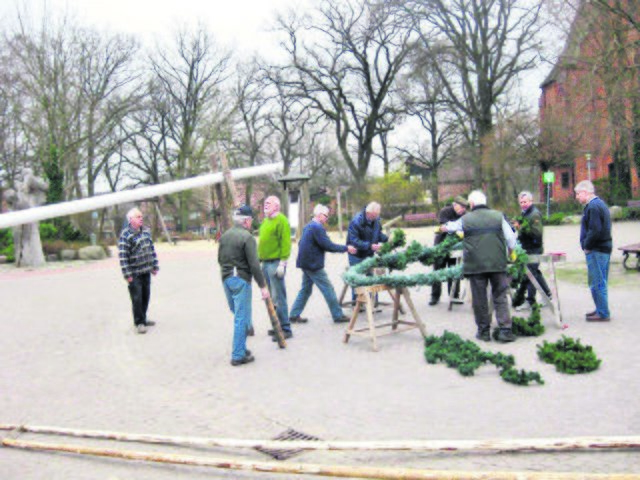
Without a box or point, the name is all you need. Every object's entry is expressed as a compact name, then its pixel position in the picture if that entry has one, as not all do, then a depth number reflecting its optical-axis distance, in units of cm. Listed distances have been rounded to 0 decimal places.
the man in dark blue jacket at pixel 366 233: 919
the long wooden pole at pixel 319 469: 336
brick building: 1856
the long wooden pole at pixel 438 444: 384
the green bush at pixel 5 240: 2611
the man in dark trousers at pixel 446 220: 943
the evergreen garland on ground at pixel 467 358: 554
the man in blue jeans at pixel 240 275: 684
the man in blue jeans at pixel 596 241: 779
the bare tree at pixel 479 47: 3531
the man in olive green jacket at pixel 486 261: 727
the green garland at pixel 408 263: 738
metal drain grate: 421
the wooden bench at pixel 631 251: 1224
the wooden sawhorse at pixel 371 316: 720
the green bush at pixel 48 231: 2806
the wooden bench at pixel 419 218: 4159
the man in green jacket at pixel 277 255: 819
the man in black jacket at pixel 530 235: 878
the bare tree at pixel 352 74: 4300
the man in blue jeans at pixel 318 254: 863
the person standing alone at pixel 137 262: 899
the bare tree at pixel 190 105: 4772
